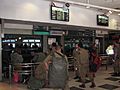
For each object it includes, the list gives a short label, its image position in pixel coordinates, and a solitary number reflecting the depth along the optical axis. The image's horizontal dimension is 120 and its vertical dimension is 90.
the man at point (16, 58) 4.31
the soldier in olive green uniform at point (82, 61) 3.68
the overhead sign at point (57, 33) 5.29
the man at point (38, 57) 4.27
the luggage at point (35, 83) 3.24
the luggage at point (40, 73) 3.04
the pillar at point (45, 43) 5.28
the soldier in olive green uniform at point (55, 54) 2.42
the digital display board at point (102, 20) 6.11
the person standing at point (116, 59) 4.72
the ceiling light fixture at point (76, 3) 4.37
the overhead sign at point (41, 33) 4.91
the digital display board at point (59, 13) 4.85
